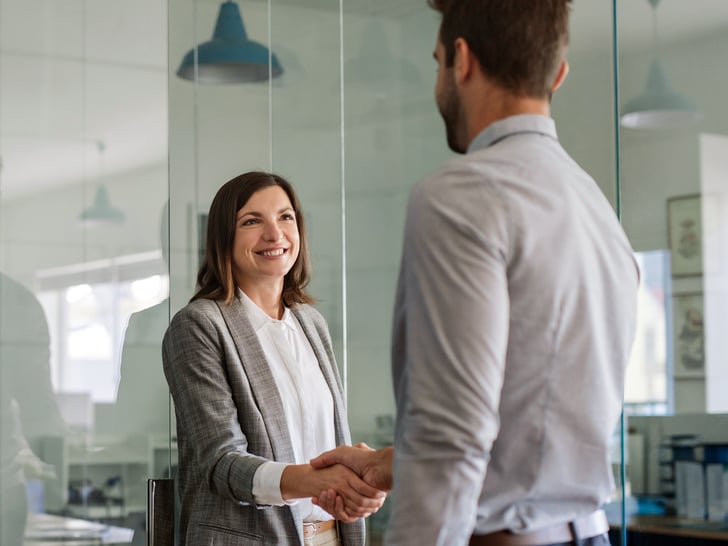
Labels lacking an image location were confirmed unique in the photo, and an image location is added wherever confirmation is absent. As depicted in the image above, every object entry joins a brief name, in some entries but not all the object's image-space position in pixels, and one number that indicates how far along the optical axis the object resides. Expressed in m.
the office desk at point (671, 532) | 2.57
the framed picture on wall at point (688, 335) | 2.60
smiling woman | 2.09
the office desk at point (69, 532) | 2.62
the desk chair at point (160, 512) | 2.60
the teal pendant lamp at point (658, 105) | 2.68
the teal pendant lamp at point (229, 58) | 2.95
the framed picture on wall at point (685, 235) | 2.62
